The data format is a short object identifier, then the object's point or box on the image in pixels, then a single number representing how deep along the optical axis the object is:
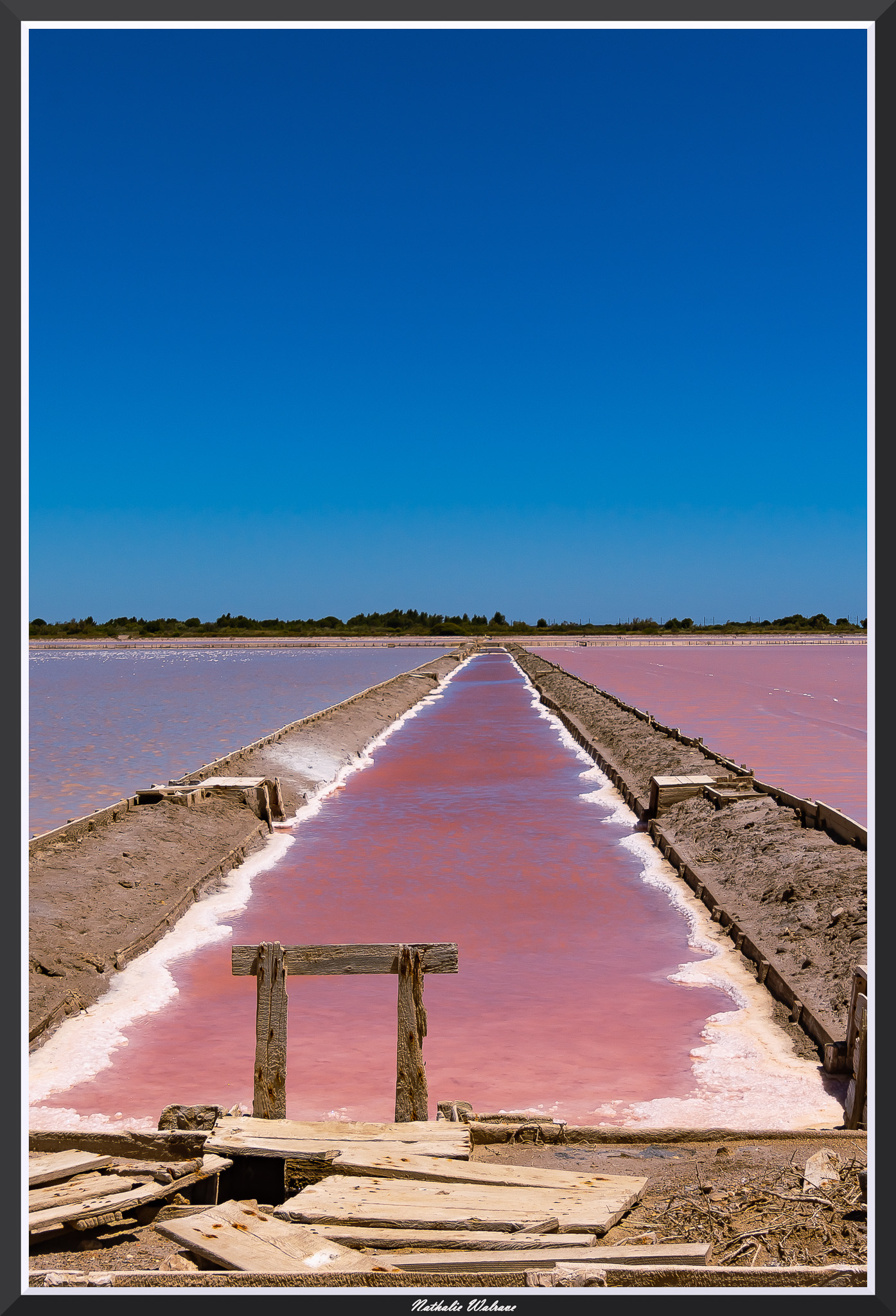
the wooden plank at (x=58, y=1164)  4.18
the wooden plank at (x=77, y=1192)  3.93
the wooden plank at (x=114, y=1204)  3.80
